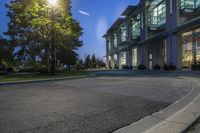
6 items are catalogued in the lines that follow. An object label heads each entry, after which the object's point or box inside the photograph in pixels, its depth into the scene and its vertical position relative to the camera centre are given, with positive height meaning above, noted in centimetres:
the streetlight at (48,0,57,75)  1341 +288
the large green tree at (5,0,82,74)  1411 +477
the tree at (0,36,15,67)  2110 +260
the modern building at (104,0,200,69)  1894 +575
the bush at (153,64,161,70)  2313 -42
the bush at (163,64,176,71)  1867 -44
